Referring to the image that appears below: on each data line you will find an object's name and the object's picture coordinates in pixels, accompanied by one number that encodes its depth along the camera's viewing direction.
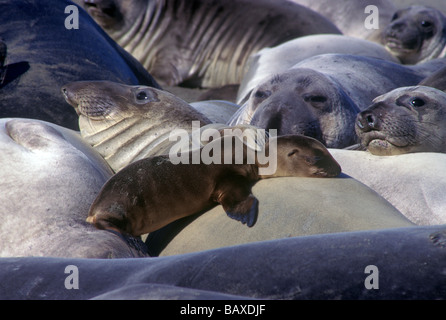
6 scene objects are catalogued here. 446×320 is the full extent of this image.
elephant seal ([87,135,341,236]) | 5.26
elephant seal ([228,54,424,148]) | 7.92
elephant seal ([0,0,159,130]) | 8.29
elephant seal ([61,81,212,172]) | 7.59
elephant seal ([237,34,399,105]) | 12.23
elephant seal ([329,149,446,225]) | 5.81
